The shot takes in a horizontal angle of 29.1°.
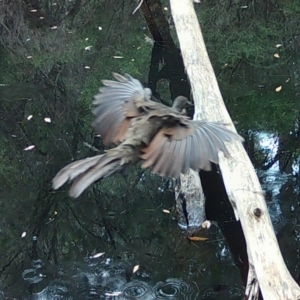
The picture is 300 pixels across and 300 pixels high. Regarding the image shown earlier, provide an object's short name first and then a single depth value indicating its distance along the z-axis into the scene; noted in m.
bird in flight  3.42
